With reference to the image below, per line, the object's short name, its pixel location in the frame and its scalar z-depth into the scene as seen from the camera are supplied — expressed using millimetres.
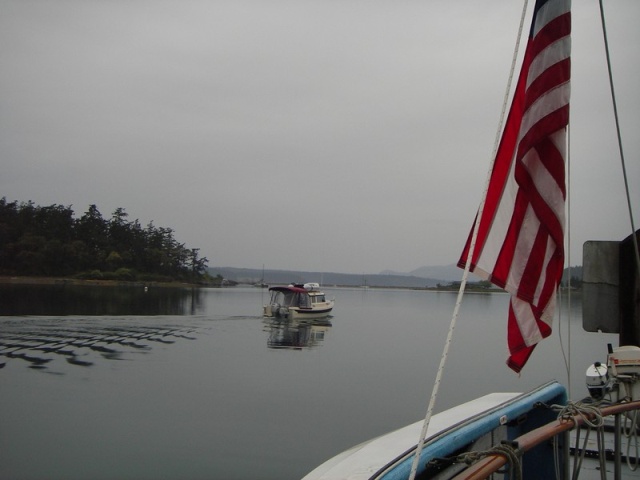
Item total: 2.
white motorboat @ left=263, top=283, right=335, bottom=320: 44094
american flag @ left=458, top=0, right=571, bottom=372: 3420
